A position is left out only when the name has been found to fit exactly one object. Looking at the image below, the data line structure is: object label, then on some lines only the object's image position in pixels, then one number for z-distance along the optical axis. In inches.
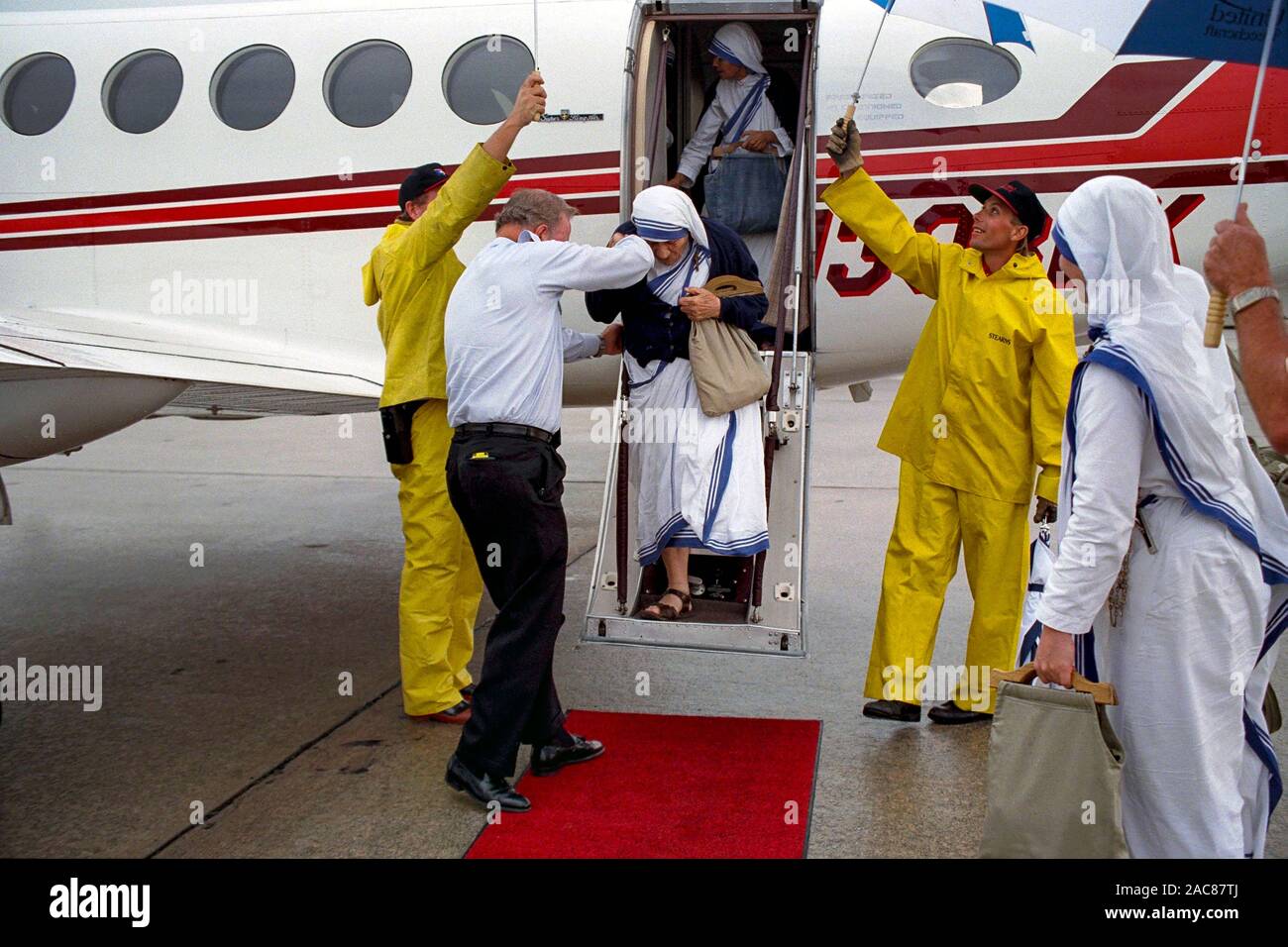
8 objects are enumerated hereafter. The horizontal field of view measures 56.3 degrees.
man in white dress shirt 155.6
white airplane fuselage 233.3
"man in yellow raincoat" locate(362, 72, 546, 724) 186.1
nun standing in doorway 236.8
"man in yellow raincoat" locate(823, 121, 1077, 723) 183.3
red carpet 148.9
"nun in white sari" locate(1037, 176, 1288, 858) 105.3
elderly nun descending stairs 184.7
